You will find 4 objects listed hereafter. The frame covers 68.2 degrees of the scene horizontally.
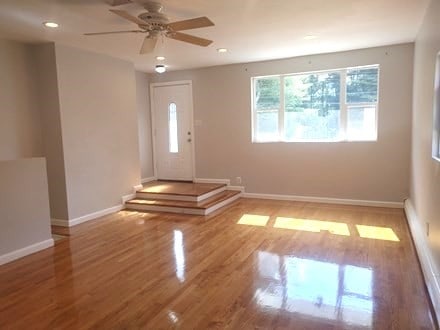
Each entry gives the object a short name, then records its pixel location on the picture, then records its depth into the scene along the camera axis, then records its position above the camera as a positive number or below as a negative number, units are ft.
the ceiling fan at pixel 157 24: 9.75 +3.46
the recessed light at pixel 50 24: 11.87 +4.20
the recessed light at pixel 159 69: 15.85 +3.22
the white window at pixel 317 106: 17.66 +1.42
